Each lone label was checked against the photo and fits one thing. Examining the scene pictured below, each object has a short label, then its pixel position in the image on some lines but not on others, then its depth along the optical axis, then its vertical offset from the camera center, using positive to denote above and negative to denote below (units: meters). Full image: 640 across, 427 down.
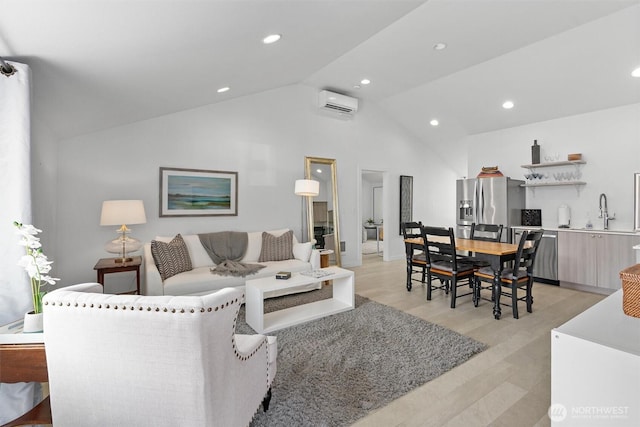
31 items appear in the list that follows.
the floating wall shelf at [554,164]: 4.74 +0.72
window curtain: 1.56 +0.09
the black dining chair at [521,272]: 3.25 -0.69
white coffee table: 2.99 -1.01
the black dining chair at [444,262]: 3.54 -0.63
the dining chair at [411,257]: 4.14 -0.64
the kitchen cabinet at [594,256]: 4.08 -0.66
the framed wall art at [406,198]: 6.93 +0.29
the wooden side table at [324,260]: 4.71 -0.74
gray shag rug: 1.87 -1.16
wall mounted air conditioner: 5.46 +1.97
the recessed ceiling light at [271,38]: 2.67 +1.53
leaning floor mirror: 5.47 +0.07
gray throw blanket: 3.83 -0.53
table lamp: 3.39 -0.04
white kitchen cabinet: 0.94 -0.53
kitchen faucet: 4.48 -0.08
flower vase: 1.43 -0.50
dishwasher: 4.68 -0.78
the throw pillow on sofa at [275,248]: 4.54 -0.52
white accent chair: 1.13 -0.54
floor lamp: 4.69 +0.37
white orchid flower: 1.45 -0.22
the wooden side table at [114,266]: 3.30 -0.57
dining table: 3.25 -0.48
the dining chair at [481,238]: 3.76 -0.39
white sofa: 3.39 -0.72
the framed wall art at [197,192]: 4.29 +0.30
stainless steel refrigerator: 5.18 +0.13
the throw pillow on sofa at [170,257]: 3.59 -0.52
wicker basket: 1.16 -0.32
